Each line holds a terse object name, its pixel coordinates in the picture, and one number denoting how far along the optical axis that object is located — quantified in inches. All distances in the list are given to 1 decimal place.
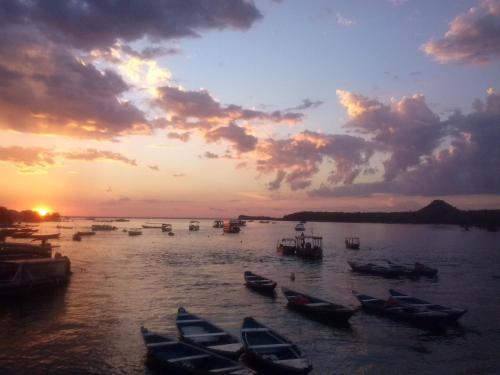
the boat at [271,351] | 841.5
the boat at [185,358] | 802.4
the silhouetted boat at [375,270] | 2505.4
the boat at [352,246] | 4475.9
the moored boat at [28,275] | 1606.8
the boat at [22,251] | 1944.5
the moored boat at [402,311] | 1327.5
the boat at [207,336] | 922.7
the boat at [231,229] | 7780.5
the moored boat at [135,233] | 6417.3
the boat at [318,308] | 1315.2
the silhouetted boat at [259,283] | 1861.5
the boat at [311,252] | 3361.2
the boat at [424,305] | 1344.7
